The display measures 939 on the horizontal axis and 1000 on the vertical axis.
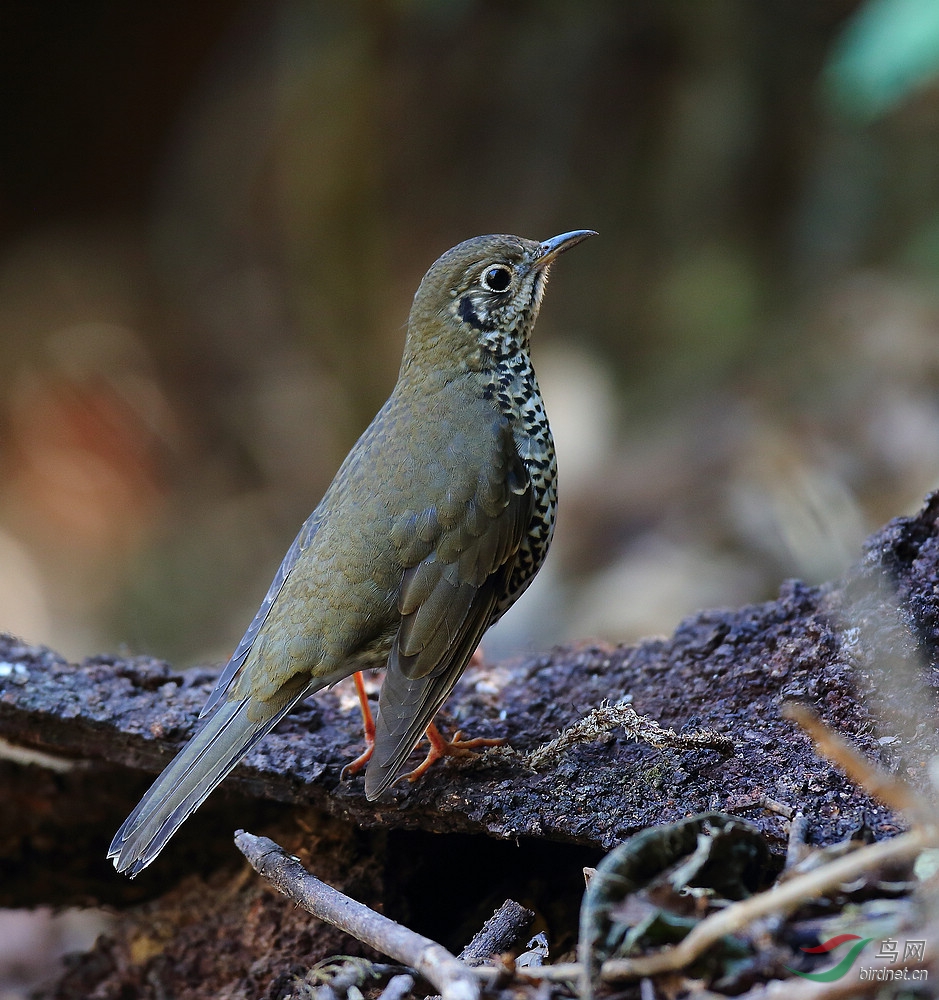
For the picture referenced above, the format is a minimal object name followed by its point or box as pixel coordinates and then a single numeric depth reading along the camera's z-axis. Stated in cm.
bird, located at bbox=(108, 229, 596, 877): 664
